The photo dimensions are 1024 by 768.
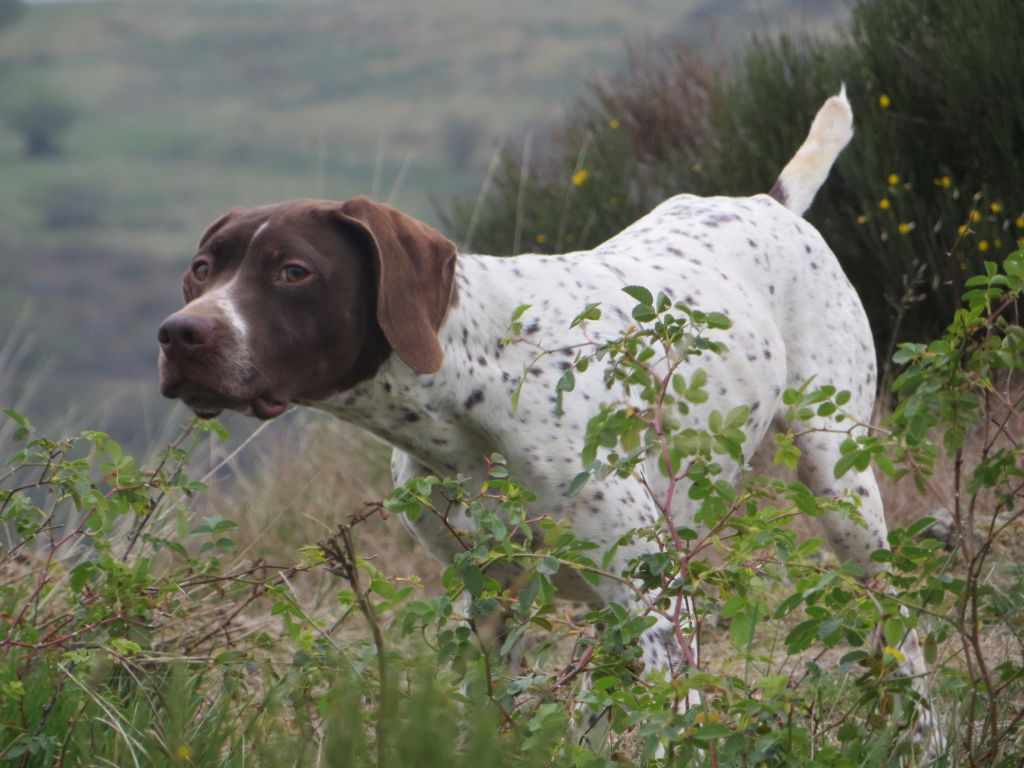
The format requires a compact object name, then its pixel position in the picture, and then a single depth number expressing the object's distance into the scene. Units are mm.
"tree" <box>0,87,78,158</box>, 130875
